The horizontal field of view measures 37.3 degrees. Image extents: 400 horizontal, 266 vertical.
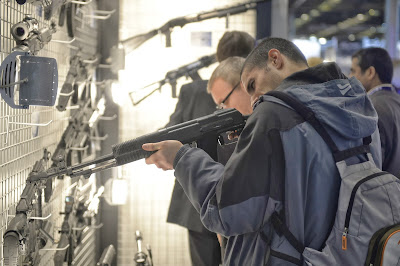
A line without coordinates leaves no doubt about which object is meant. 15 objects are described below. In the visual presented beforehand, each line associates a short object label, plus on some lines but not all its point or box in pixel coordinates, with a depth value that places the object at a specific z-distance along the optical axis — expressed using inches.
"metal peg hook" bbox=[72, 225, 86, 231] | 129.8
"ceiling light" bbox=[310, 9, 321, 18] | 670.5
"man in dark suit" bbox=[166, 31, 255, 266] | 153.1
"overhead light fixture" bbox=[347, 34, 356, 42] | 791.2
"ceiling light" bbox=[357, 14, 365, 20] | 661.0
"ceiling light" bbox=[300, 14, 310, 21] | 719.0
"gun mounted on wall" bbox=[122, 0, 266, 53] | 191.6
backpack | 77.0
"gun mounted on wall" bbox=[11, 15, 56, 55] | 86.3
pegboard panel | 91.6
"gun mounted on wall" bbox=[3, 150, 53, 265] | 85.7
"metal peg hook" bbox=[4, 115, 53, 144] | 89.3
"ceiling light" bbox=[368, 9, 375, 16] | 615.2
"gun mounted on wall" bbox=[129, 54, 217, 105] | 192.4
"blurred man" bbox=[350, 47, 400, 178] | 163.6
